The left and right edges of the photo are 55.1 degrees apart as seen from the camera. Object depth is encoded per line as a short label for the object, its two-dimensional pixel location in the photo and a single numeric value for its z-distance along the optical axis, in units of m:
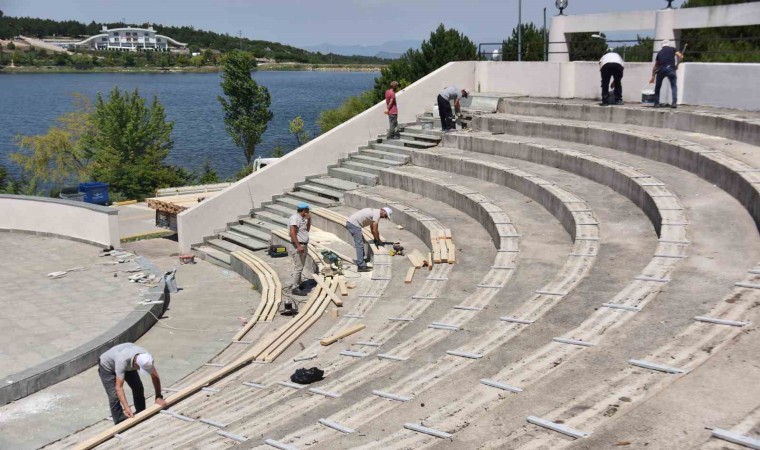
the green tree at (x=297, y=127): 54.41
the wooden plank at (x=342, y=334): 10.94
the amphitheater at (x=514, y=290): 6.30
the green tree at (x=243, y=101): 48.47
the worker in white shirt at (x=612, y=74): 19.39
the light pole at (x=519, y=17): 25.91
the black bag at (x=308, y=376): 9.00
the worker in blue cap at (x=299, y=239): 14.32
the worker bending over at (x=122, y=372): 8.90
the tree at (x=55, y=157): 43.19
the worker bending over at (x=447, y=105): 21.69
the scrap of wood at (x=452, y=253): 13.53
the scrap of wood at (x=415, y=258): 14.15
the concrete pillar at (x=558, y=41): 24.08
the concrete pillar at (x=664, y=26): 20.28
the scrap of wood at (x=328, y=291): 13.44
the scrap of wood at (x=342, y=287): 13.99
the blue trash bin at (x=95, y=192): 24.73
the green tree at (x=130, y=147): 33.94
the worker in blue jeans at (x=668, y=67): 17.48
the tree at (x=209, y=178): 36.00
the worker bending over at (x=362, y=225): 14.74
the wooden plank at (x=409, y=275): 13.38
